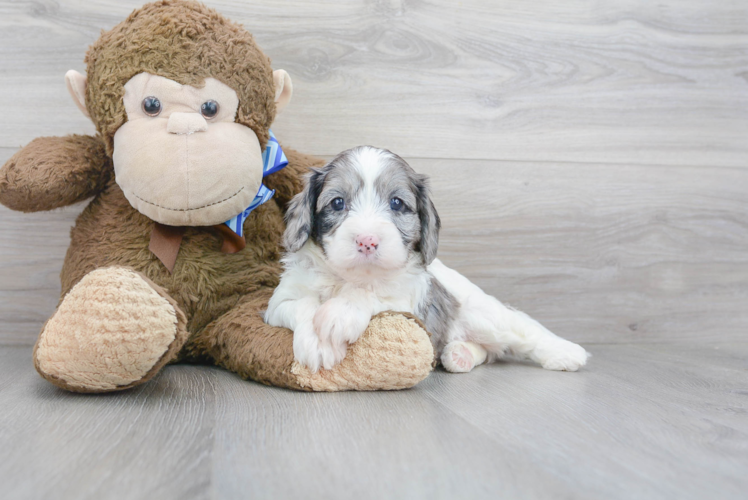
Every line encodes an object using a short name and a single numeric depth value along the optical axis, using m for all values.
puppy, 0.72
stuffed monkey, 0.67
